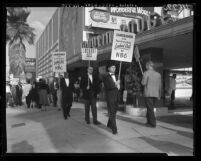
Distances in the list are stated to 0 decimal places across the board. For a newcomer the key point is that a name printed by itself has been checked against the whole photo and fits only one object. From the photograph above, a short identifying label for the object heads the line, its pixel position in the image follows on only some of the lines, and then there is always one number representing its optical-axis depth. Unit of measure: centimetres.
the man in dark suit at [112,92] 661
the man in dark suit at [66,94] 977
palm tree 2183
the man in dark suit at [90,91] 814
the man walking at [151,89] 752
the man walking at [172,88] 1254
